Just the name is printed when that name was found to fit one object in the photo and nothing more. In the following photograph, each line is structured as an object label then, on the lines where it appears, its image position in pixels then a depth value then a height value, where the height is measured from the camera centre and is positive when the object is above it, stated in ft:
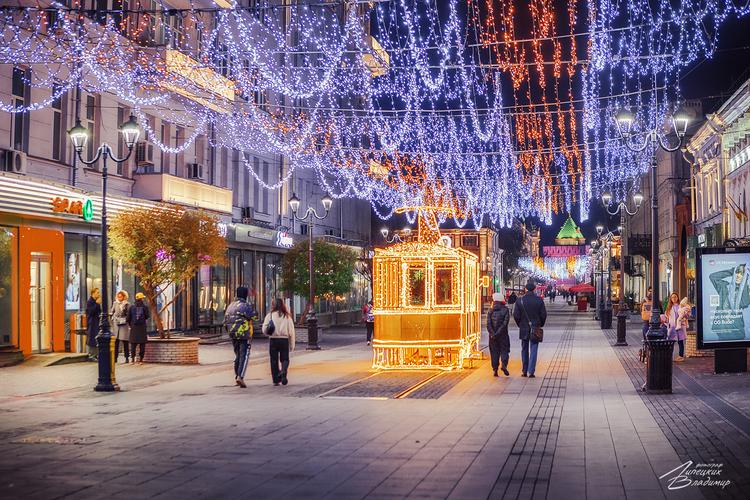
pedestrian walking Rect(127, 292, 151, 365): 76.38 -2.76
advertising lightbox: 60.59 -1.05
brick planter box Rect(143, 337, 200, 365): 76.59 -5.20
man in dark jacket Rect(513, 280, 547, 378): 62.34 -2.40
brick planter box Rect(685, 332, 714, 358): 80.23 -5.93
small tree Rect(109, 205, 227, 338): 77.15 +3.69
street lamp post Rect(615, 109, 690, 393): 52.13 -2.82
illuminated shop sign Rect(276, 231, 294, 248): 143.95 +7.33
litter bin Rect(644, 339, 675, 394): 52.11 -4.76
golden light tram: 69.36 -1.75
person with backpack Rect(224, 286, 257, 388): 57.47 -2.68
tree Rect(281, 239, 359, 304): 132.98 +2.30
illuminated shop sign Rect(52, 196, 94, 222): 79.05 +7.17
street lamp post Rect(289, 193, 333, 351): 100.32 -3.47
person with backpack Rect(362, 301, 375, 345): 105.50 -3.99
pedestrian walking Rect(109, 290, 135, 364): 78.07 -2.73
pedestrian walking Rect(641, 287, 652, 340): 79.27 -2.54
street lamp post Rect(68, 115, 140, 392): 55.52 -0.52
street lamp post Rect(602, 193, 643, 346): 103.55 -1.50
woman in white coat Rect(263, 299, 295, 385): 58.08 -3.09
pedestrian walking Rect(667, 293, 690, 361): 76.33 -3.32
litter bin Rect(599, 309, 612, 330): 145.38 -5.57
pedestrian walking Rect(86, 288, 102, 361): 76.23 -2.49
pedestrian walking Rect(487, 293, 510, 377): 64.03 -3.52
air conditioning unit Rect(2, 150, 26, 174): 74.59 +10.30
